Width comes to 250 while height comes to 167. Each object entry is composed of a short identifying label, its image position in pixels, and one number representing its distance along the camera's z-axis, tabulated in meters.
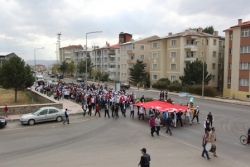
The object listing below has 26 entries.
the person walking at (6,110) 23.80
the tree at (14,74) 34.12
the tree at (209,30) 79.93
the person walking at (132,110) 24.49
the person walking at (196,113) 22.10
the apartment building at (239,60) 40.77
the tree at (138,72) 64.50
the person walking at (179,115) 21.15
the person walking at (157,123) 17.58
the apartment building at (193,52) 54.62
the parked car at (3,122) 20.46
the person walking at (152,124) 17.27
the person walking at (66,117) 21.86
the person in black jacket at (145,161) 10.00
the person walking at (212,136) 13.10
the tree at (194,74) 47.84
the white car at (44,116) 21.58
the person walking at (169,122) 18.23
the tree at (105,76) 79.94
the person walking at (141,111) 23.67
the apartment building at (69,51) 144.52
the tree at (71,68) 105.50
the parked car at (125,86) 58.51
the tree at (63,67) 106.34
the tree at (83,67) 91.84
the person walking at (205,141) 13.24
